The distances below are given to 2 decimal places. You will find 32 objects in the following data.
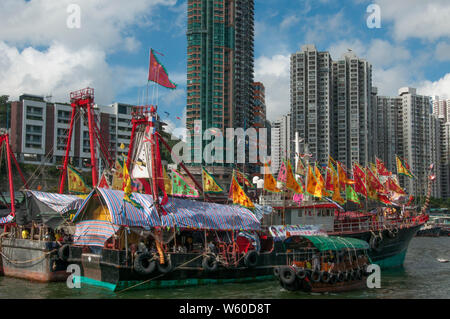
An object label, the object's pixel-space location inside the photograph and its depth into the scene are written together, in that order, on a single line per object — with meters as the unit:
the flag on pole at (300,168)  39.92
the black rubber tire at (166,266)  27.12
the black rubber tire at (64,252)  29.62
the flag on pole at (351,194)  40.50
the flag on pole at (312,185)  36.00
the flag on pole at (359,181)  41.56
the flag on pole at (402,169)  45.84
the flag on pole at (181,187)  31.59
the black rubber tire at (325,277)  26.62
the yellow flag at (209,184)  32.69
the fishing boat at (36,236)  29.89
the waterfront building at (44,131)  85.00
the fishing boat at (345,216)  37.56
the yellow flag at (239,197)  32.03
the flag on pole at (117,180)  34.48
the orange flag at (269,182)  34.86
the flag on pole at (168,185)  35.50
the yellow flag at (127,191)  25.39
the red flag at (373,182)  43.84
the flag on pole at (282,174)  37.25
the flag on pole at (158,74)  30.27
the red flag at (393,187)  47.06
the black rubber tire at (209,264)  29.11
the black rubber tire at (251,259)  30.60
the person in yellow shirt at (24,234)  32.44
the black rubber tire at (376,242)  37.62
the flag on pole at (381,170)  47.22
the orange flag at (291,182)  35.16
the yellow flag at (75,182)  39.62
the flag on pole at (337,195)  38.69
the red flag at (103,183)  35.78
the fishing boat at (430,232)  108.62
